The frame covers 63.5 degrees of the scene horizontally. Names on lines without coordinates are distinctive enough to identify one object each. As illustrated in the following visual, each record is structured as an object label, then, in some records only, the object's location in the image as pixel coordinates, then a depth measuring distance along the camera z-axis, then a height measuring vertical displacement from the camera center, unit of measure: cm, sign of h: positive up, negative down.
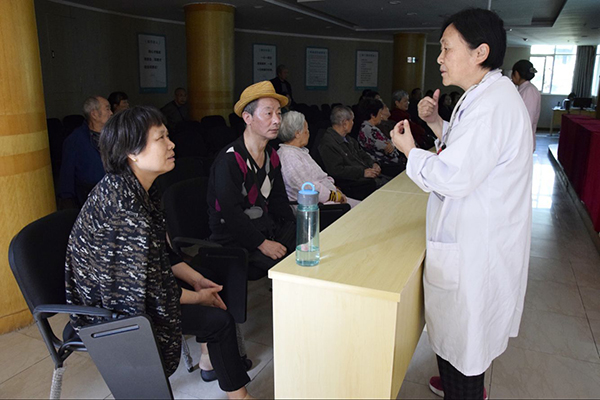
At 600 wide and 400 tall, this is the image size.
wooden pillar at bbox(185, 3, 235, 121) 720 +47
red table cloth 427 -71
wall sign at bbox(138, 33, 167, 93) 880 +48
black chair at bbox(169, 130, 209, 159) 460 -52
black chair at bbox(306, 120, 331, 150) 538 -41
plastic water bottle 164 -46
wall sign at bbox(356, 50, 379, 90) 1316 +60
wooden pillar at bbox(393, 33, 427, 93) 1158 +79
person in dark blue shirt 346 -47
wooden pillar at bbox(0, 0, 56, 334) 250 -27
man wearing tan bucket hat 237 -47
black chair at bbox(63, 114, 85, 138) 605 -44
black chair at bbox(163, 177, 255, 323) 216 -73
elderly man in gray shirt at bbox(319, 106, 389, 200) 379 -55
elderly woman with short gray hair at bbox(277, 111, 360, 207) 304 -43
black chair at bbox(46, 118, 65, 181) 487 -57
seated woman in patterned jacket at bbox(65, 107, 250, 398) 158 -51
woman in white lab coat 147 -34
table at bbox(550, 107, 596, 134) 1288 -51
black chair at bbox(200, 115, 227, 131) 678 -44
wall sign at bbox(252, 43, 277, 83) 1114 +65
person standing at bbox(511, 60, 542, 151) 533 +5
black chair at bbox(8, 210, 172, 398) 155 -70
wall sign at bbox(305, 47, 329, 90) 1217 +55
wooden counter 148 -71
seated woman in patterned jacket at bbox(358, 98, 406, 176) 473 -47
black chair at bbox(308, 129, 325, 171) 383 -49
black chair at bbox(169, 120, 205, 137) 571 -44
